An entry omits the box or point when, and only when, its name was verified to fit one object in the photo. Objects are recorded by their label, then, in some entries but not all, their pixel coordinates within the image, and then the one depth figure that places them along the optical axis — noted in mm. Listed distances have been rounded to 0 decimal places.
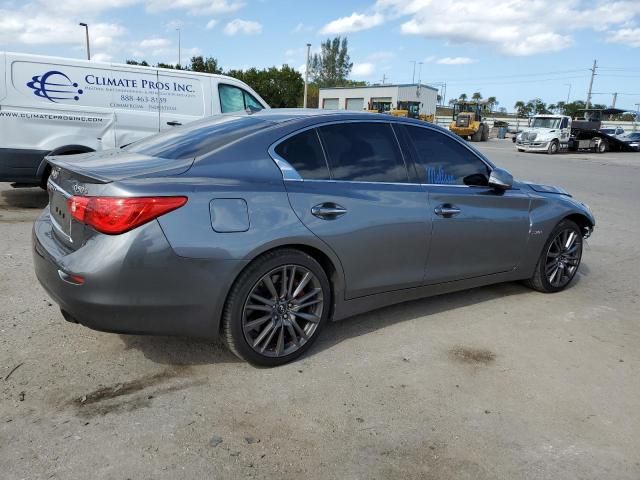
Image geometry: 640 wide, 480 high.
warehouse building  58375
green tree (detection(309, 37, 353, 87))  104375
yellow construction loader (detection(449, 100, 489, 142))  40438
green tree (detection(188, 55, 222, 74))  56406
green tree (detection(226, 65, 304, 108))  55188
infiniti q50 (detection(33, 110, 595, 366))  2807
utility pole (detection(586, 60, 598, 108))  74325
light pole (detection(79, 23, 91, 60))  45781
